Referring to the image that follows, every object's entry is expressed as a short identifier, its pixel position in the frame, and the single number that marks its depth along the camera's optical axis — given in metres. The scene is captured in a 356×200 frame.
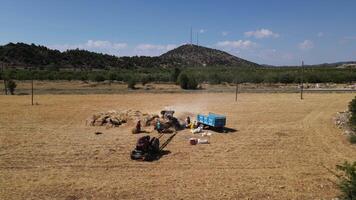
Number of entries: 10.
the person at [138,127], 20.55
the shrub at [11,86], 46.95
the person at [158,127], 20.67
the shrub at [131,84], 58.62
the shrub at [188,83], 57.22
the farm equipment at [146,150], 14.73
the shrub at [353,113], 18.72
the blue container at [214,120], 20.41
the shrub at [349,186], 8.20
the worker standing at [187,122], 21.96
